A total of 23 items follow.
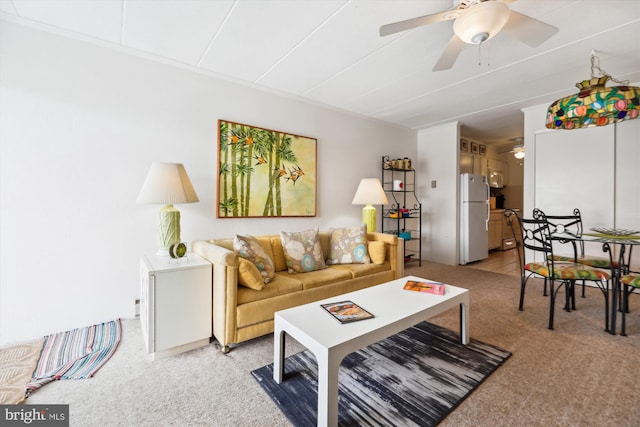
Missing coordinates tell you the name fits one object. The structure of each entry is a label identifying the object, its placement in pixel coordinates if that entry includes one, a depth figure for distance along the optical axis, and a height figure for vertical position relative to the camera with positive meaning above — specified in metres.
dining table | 2.21 -0.23
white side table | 1.86 -0.66
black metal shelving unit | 4.65 +0.07
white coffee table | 1.27 -0.62
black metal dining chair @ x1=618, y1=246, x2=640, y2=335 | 2.15 -0.56
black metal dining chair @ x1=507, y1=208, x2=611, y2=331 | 2.29 -0.52
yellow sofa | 1.97 -0.64
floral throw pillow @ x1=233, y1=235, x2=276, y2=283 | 2.29 -0.36
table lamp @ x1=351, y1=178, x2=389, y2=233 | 3.73 +0.20
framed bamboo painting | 3.04 +0.46
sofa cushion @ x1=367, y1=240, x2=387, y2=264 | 3.05 -0.44
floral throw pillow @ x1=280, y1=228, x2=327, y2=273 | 2.71 -0.40
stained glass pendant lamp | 1.92 +0.76
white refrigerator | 4.80 -0.12
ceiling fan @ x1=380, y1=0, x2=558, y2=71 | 1.52 +1.11
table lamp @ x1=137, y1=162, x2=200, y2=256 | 2.22 +0.14
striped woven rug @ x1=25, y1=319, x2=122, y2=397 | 1.69 -0.99
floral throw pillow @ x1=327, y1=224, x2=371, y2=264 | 3.05 -0.39
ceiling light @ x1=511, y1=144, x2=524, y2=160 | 5.30 +1.18
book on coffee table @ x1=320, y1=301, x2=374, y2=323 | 1.58 -0.60
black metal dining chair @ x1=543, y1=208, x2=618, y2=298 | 2.73 -0.49
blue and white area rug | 1.41 -1.01
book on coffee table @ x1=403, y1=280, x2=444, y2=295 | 2.03 -0.57
